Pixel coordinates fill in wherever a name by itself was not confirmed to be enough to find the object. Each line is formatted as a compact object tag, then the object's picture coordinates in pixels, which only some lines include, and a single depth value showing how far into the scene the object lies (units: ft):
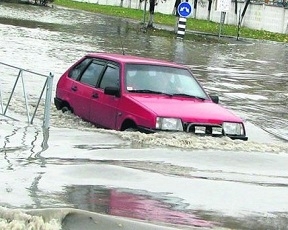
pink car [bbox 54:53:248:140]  38.22
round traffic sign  133.69
